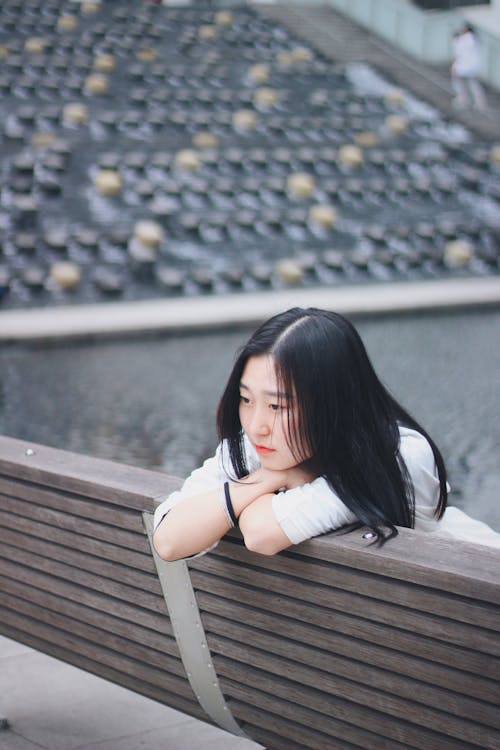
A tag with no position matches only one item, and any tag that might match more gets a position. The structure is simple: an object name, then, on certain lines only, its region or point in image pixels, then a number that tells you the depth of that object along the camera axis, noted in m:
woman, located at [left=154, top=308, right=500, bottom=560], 2.59
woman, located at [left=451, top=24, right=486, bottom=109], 22.17
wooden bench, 2.42
